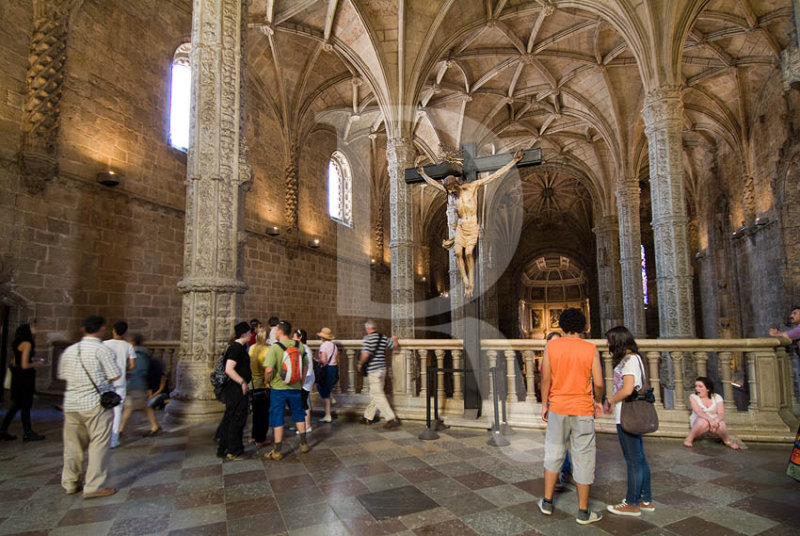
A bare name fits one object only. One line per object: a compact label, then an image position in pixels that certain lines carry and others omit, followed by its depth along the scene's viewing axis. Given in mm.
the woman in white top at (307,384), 5672
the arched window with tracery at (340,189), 19828
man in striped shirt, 6363
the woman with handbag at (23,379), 5605
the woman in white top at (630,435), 3306
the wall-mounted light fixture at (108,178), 9805
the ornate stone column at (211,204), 5941
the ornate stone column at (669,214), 10659
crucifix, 5750
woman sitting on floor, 5078
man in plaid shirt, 3721
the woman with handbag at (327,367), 6699
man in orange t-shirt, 3234
